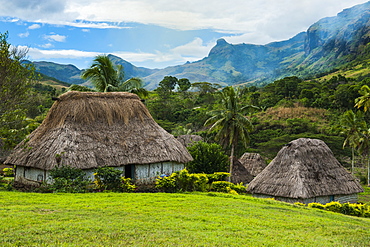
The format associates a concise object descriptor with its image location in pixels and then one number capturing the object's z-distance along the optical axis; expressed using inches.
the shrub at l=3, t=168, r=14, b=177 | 888.7
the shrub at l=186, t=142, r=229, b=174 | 866.8
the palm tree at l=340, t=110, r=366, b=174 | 1346.0
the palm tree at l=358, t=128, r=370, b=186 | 1348.2
